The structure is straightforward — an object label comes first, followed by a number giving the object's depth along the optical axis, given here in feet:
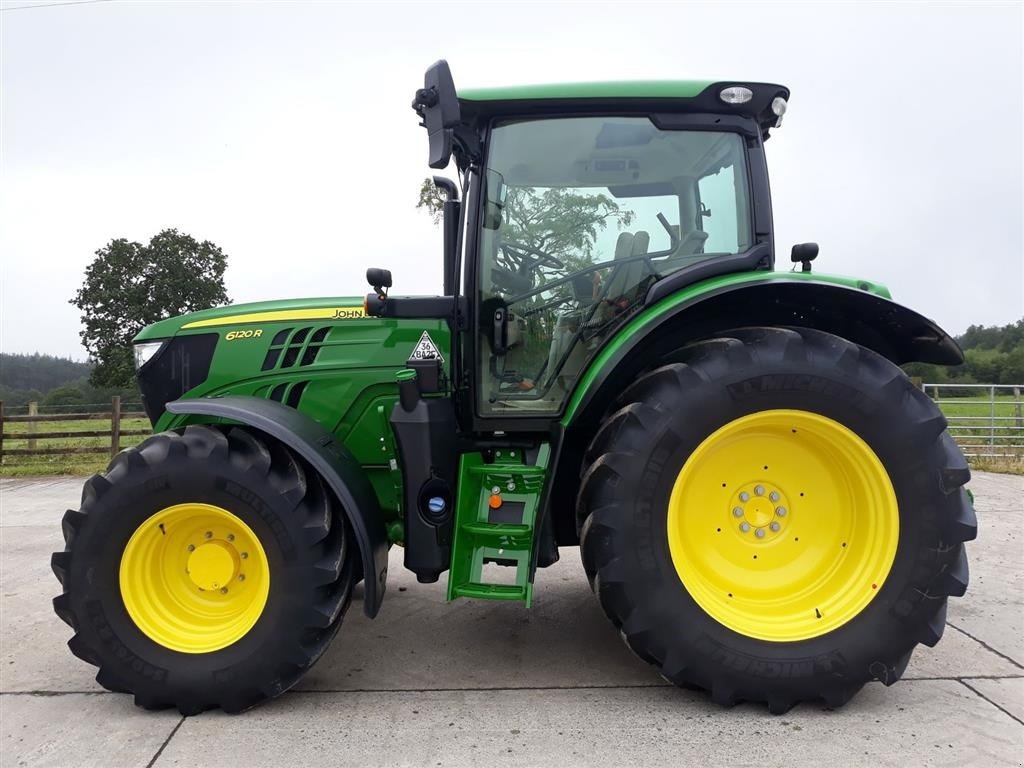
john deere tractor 7.87
